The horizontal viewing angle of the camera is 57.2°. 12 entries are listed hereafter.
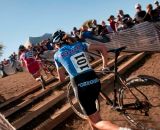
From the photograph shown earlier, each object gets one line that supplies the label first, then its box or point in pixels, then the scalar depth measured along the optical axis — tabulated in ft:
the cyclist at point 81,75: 8.72
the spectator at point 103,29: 25.63
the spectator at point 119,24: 23.83
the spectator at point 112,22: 25.66
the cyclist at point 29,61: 21.65
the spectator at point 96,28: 25.77
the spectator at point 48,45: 33.37
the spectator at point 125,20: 23.03
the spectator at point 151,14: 20.18
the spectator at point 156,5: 20.91
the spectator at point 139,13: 21.18
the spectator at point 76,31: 27.30
